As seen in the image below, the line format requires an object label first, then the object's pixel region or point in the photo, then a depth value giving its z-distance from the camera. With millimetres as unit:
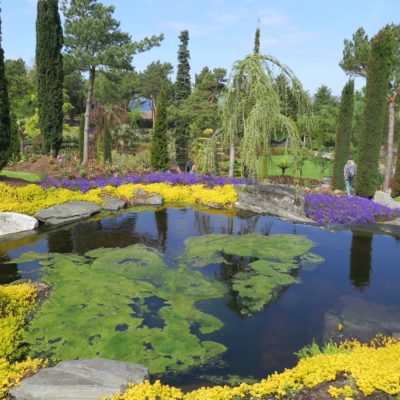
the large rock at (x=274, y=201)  14883
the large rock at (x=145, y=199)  16345
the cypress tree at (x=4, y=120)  16312
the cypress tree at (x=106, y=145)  29438
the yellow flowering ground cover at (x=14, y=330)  4688
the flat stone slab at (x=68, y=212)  13312
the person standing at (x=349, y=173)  18469
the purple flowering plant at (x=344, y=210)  14438
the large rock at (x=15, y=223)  12086
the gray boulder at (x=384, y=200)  17188
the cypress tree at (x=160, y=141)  24984
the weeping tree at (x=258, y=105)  13289
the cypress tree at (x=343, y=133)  22734
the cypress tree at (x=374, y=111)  19359
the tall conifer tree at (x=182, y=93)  33562
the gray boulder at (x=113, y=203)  15320
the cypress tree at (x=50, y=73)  23109
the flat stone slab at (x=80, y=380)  4262
